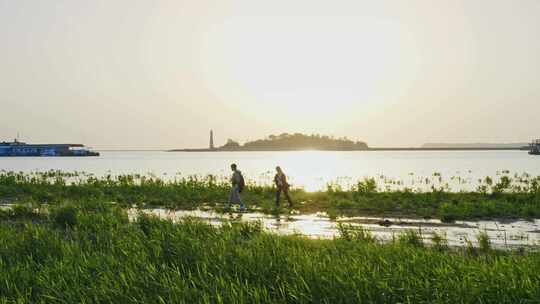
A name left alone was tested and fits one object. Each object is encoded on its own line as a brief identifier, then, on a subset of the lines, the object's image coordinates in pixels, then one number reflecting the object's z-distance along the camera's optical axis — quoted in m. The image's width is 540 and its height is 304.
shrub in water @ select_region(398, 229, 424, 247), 11.87
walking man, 22.03
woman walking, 23.39
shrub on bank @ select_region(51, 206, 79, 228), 14.75
